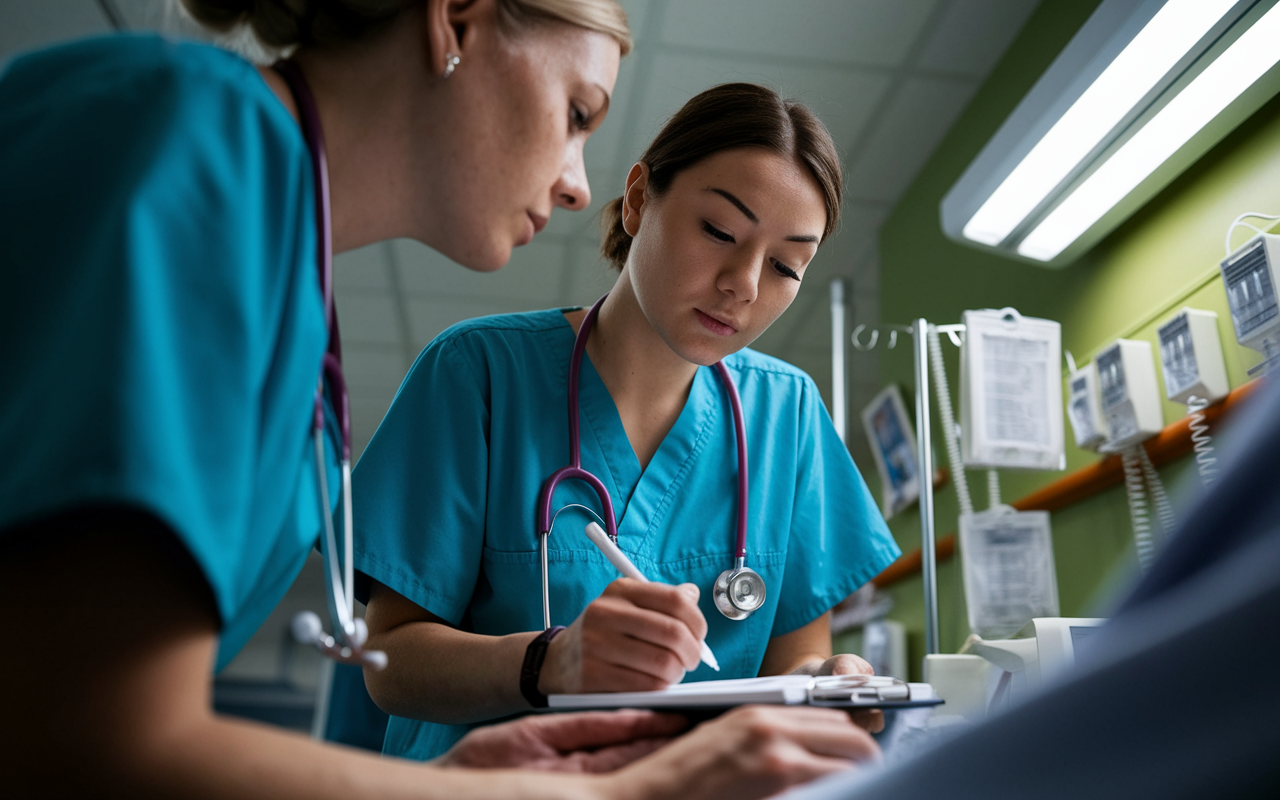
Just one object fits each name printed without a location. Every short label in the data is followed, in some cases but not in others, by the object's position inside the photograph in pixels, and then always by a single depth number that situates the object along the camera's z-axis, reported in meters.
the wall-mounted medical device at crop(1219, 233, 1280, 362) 1.34
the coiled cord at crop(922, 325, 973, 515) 2.04
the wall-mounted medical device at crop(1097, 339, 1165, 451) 1.62
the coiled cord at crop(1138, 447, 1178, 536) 1.56
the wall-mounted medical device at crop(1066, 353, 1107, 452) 1.75
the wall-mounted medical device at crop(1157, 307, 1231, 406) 1.48
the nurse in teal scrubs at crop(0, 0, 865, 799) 0.40
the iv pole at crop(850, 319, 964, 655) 1.87
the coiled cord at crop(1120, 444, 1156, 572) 1.64
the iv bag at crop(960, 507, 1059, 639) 1.88
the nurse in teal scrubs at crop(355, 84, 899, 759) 1.01
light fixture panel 1.39
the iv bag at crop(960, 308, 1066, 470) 1.81
